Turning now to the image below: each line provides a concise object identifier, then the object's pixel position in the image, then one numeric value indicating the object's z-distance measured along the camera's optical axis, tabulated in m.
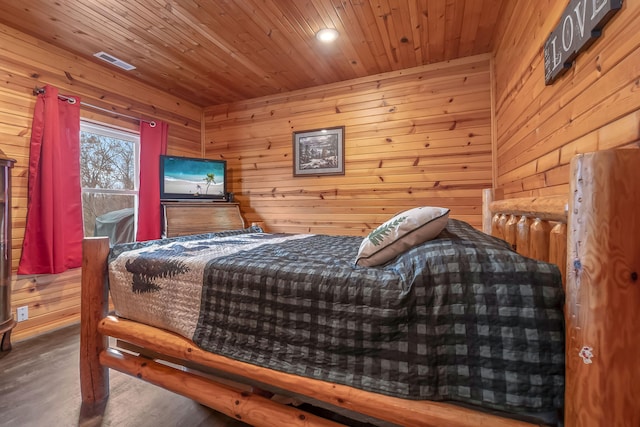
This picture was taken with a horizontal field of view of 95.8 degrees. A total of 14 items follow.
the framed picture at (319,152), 3.44
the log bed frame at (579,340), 0.64
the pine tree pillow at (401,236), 1.15
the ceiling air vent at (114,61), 2.75
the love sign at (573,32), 0.94
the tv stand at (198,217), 3.21
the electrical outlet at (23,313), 2.39
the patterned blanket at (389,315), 0.77
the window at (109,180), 2.98
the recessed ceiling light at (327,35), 2.42
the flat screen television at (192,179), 3.38
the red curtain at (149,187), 3.29
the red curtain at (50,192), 2.44
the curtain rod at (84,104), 2.48
